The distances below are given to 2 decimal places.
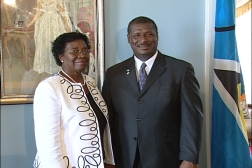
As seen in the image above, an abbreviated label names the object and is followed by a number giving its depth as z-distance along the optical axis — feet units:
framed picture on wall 5.71
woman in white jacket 4.42
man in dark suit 4.79
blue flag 6.03
